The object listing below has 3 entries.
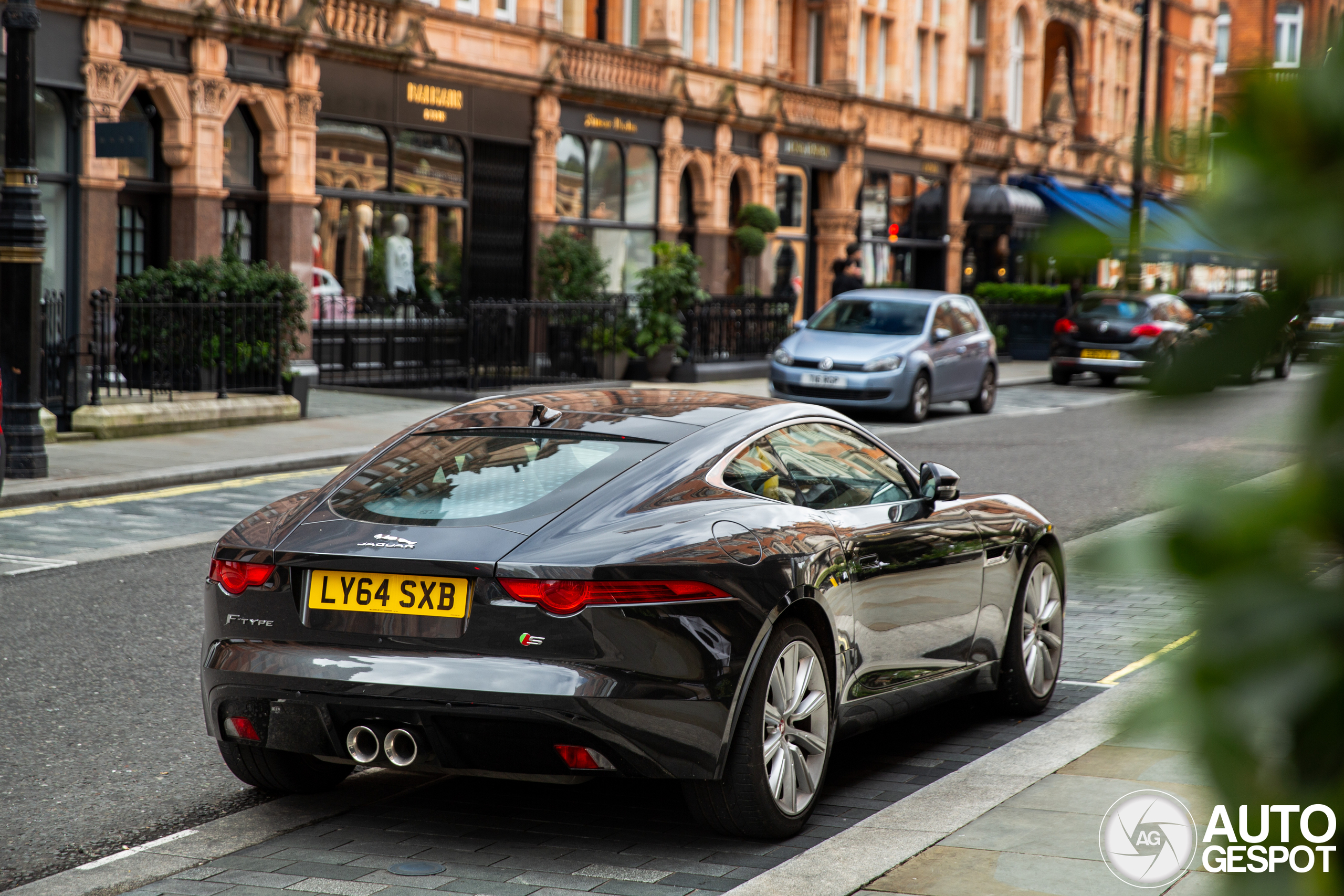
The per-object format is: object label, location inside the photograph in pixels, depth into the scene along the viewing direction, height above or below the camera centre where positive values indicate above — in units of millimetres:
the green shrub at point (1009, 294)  36219 +773
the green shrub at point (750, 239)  32125 +1652
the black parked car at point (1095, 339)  26781 -124
